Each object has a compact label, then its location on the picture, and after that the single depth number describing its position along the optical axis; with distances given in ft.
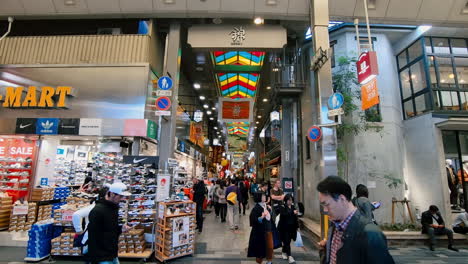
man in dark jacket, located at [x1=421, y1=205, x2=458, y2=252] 19.67
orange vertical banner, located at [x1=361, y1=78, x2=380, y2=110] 16.38
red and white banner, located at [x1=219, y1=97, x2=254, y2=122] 31.82
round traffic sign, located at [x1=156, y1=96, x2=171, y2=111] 20.52
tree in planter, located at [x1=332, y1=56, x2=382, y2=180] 24.54
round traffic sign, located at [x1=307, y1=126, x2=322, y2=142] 19.77
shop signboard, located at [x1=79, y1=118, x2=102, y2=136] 22.91
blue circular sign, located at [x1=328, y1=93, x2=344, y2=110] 17.83
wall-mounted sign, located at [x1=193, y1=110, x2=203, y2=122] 41.69
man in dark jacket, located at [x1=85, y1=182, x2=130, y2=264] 8.98
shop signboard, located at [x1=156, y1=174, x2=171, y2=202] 18.82
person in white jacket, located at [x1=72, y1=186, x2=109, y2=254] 10.78
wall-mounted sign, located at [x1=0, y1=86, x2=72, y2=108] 24.03
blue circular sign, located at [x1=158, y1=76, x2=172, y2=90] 21.12
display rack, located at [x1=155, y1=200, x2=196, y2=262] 16.29
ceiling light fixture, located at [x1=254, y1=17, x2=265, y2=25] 23.98
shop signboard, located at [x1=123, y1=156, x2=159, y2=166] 18.86
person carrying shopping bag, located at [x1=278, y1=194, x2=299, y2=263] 16.71
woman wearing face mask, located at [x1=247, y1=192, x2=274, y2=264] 14.37
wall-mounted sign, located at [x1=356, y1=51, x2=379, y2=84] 16.26
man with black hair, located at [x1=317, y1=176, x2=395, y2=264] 4.17
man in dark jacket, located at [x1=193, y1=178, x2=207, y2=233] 24.00
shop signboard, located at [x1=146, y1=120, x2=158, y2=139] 22.75
